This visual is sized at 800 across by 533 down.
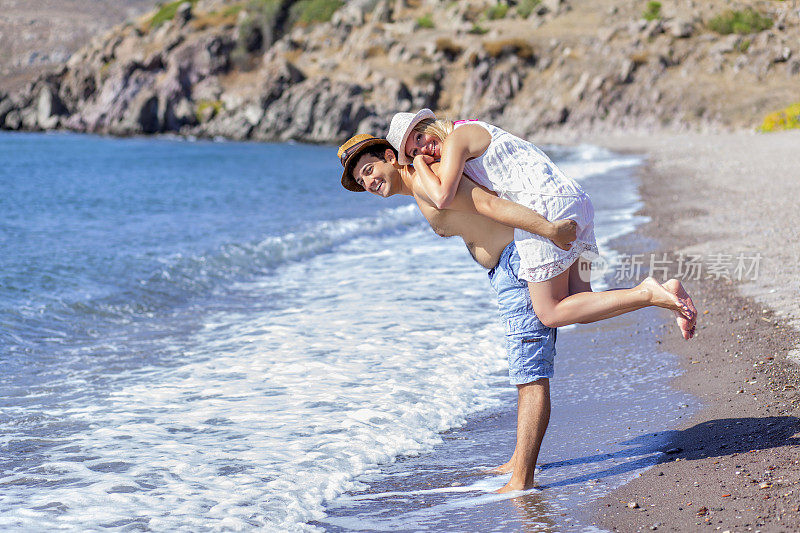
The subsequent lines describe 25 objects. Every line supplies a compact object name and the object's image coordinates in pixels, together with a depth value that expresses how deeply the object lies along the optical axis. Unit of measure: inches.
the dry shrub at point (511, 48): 2015.3
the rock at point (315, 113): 2007.9
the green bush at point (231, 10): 2918.3
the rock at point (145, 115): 2415.1
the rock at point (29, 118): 2684.5
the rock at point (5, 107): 2709.2
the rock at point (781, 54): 1663.4
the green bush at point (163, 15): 2996.1
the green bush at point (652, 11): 1951.3
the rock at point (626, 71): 1788.3
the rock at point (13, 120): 2667.3
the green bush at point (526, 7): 2266.2
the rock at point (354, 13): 2461.9
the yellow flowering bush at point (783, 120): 1215.9
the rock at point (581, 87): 1819.6
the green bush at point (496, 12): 2295.9
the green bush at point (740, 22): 1791.3
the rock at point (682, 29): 1831.9
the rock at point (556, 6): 2223.2
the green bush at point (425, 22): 2332.7
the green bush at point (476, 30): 2197.0
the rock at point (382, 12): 2420.0
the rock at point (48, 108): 2672.2
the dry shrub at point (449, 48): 2126.0
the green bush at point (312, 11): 2645.2
